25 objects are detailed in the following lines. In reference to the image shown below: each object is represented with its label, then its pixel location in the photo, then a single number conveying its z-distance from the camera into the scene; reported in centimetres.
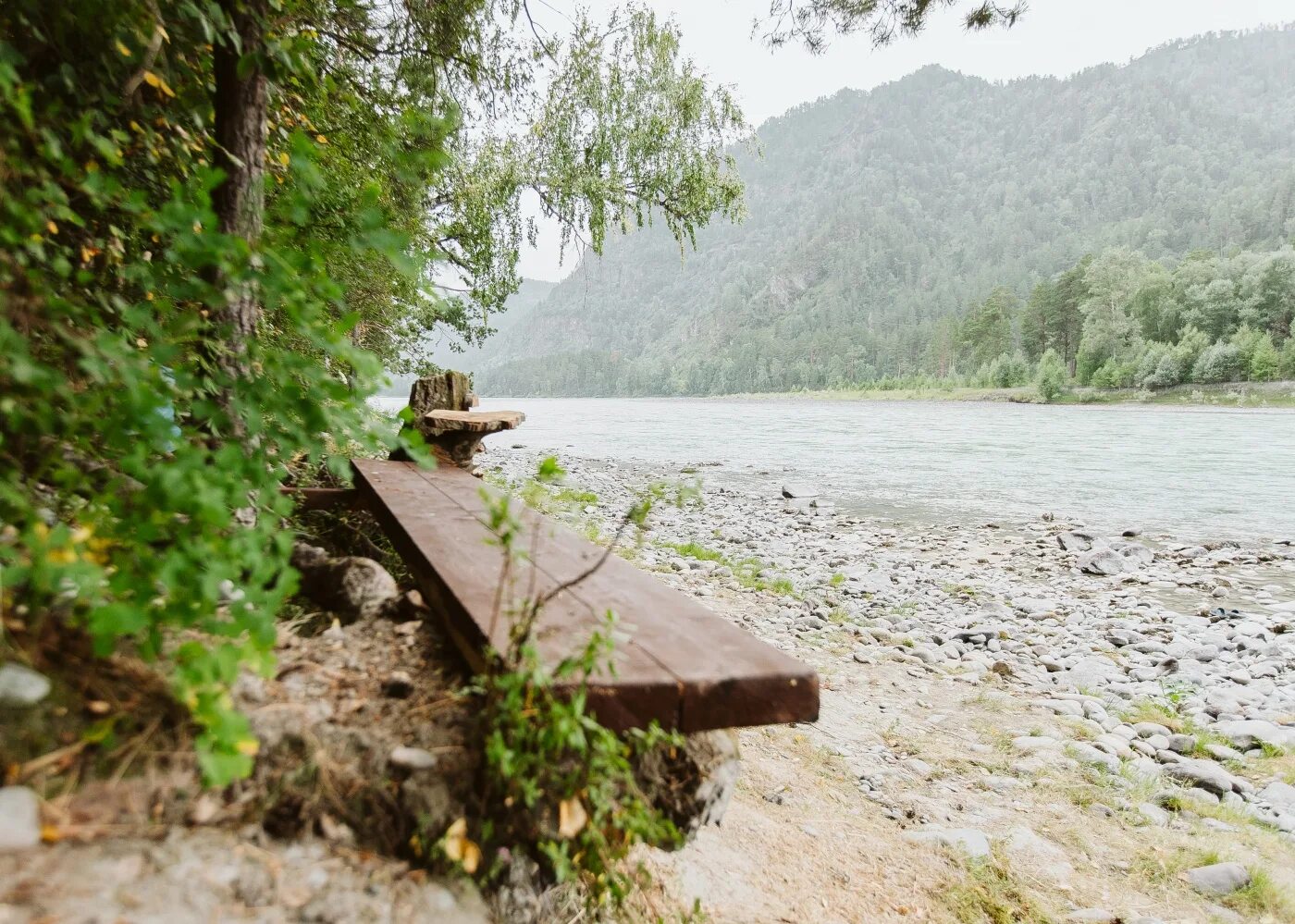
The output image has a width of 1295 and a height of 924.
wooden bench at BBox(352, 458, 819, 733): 150
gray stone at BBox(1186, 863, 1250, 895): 293
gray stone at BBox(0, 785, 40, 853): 110
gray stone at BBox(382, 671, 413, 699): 165
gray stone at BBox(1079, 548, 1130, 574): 892
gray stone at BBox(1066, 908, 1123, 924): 268
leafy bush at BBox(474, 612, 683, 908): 138
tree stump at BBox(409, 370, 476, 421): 581
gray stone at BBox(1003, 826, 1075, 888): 300
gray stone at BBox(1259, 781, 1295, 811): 371
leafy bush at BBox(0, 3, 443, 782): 118
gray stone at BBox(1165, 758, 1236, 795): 383
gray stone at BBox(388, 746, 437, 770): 143
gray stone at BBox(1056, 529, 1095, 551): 1002
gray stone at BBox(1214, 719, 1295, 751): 443
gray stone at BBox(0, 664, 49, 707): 120
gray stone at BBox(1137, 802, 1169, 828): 347
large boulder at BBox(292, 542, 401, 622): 217
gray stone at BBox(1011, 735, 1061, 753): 421
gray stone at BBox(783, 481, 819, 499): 1437
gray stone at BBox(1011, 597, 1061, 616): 733
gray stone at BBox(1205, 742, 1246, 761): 424
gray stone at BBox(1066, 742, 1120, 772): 404
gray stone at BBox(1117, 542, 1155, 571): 919
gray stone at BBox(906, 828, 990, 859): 306
